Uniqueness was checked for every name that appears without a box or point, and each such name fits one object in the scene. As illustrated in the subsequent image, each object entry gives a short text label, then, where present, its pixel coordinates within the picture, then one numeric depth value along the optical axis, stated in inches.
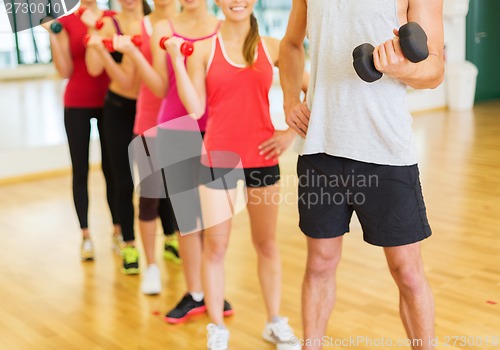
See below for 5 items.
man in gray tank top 75.5
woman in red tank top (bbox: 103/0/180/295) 126.2
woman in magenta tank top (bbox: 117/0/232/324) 111.3
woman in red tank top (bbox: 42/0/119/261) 146.3
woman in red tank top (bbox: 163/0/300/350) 101.3
